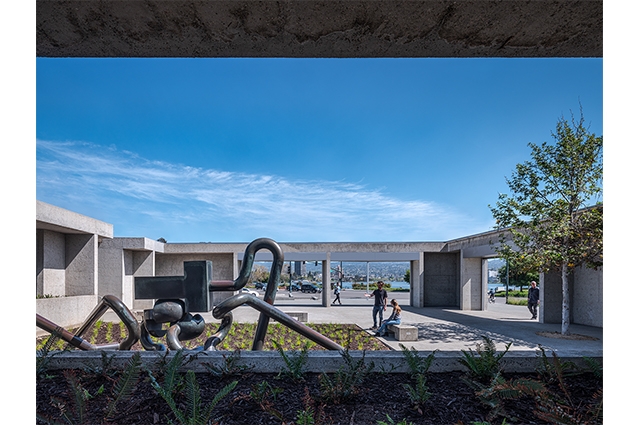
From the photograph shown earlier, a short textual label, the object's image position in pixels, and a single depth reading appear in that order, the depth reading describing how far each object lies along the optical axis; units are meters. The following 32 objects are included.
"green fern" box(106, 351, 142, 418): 2.28
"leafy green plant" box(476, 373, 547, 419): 2.28
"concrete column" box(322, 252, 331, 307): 22.31
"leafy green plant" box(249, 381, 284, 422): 2.24
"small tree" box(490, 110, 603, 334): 11.52
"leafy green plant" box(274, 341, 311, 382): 2.84
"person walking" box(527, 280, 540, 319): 17.94
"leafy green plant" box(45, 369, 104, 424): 2.16
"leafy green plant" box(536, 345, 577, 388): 2.61
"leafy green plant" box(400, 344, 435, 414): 2.41
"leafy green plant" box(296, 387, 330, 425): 1.97
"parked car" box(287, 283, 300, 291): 50.62
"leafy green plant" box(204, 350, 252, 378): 2.88
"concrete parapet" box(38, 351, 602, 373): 2.98
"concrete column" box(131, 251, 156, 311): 20.03
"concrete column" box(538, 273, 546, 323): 15.75
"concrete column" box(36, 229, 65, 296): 13.90
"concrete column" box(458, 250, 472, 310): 21.22
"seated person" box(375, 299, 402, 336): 11.87
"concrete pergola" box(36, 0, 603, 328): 2.17
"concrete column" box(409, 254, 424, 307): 22.44
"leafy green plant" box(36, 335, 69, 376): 2.91
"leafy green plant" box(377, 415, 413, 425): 1.98
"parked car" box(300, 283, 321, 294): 44.58
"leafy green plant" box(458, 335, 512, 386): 2.80
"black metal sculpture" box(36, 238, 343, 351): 4.33
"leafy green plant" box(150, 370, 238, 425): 2.06
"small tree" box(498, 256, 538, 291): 12.02
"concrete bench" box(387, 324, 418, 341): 10.98
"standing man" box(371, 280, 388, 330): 13.70
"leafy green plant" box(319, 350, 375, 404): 2.50
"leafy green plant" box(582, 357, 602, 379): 2.80
